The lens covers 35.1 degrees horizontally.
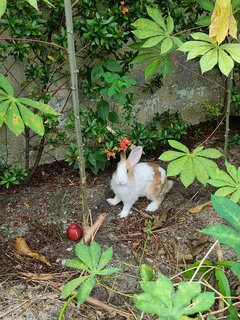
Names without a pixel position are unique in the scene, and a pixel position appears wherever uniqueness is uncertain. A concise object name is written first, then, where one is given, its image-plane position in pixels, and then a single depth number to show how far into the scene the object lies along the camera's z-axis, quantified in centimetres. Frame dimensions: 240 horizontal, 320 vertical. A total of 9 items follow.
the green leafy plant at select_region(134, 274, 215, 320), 83
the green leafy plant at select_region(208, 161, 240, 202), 144
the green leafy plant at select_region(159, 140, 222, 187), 156
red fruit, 162
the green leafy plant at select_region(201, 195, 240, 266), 101
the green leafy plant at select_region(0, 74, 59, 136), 130
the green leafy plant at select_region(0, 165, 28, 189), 178
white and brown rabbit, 168
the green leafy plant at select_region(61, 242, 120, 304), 126
